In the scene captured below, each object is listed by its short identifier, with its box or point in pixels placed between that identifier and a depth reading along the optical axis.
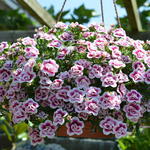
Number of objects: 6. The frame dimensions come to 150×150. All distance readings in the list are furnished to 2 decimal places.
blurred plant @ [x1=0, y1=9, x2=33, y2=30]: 4.37
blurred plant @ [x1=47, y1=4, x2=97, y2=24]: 3.29
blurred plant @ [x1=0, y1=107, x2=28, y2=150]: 3.54
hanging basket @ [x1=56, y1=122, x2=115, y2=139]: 1.37
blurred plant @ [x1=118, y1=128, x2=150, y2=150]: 2.81
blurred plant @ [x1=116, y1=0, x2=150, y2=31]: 3.61
